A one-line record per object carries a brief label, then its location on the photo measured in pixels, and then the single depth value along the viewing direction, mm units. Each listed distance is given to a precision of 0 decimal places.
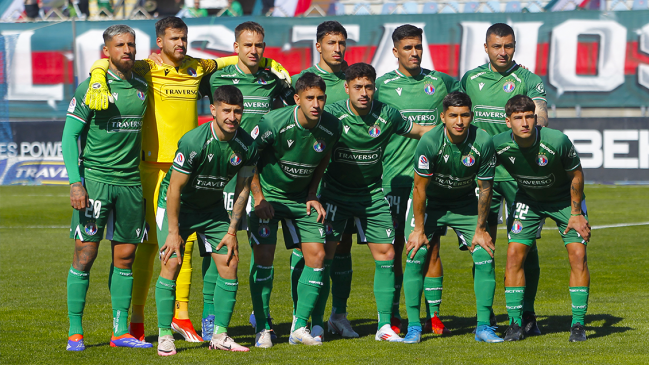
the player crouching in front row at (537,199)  13266
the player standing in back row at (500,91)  15023
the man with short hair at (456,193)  13234
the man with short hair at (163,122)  13852
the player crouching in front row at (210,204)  12367
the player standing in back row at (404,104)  15125
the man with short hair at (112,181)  12836
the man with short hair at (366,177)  13602
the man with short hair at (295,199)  13273
